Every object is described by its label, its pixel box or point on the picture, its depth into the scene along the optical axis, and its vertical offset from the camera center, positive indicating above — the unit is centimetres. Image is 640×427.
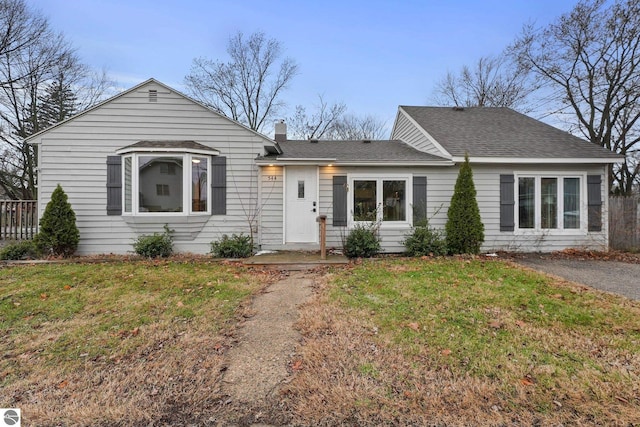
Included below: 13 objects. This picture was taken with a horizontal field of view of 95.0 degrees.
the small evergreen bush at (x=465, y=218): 724 -12
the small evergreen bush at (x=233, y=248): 714 -87
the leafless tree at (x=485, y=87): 1630 +791
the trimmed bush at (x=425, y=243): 736 -76
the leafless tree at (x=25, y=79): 1297 +645
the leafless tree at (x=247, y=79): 2003 +921
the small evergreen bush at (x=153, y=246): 699 -81
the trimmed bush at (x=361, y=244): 723 -77
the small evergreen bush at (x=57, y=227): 668 -35
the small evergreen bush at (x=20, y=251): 662 -90
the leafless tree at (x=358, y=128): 2206 +653
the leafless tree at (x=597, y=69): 1105 +604
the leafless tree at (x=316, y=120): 2123 +680
